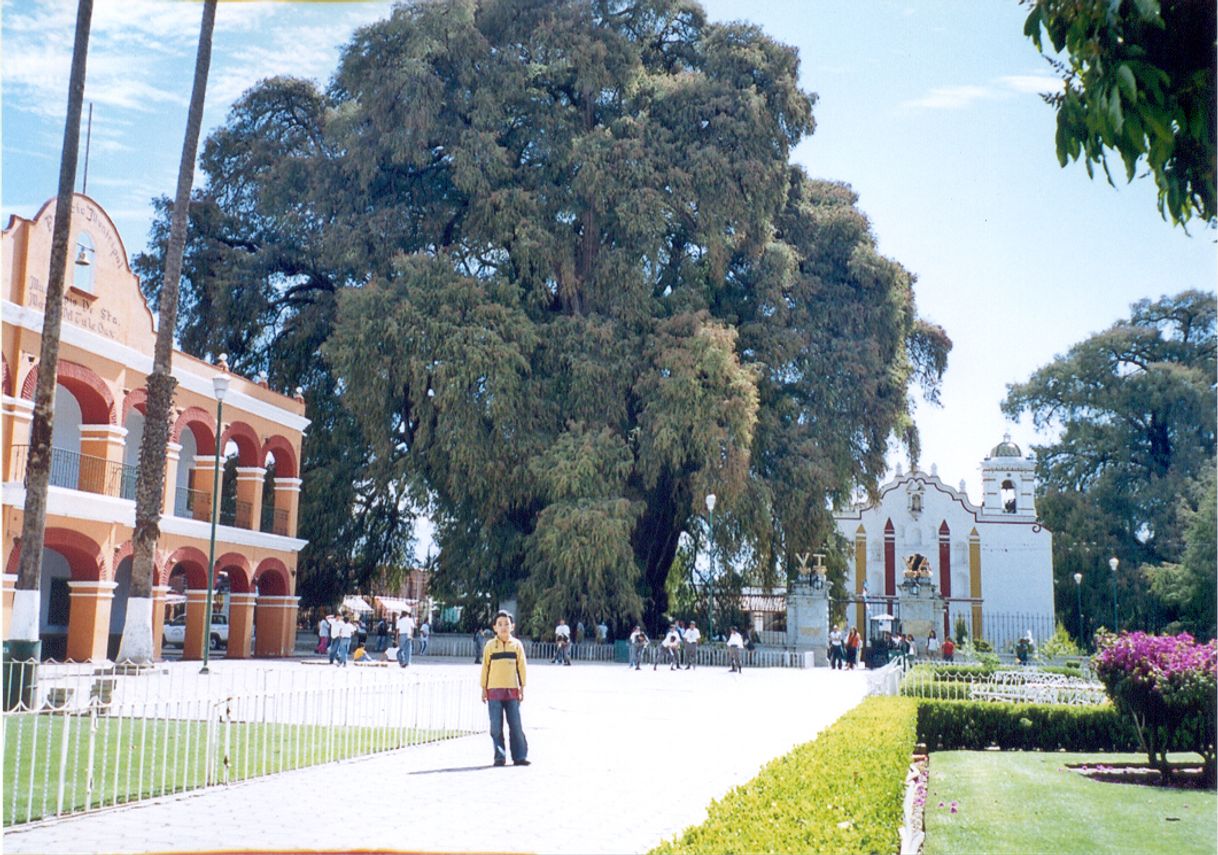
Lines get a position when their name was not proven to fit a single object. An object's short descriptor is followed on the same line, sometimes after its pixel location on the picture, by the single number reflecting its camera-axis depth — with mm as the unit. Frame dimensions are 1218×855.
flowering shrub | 11828
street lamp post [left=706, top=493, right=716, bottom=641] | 29800
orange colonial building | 21188
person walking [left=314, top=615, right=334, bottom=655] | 31138
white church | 48312
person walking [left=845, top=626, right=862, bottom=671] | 33500
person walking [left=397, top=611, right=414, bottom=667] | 26922
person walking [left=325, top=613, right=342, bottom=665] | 26523
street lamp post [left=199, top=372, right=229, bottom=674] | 21906
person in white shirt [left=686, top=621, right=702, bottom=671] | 30547
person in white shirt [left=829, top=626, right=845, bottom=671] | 32500
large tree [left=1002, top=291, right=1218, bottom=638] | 44625
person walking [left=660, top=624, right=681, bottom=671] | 28953
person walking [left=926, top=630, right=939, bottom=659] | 37238
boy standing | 10602
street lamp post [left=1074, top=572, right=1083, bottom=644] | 45031
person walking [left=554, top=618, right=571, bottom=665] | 28562
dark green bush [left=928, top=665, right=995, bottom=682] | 21317
